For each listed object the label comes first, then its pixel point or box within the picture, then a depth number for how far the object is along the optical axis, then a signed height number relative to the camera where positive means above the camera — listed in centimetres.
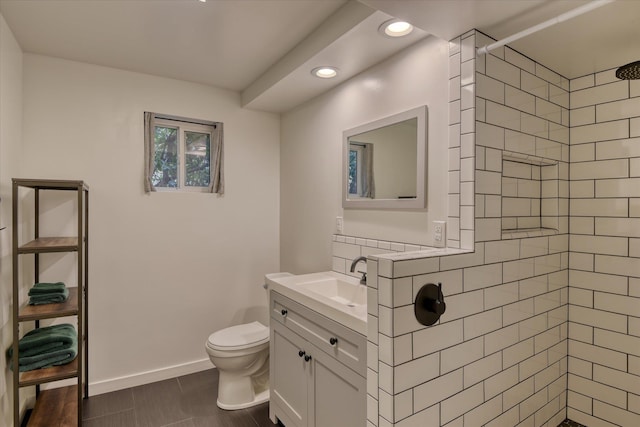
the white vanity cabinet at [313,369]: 152 -82
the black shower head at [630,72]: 131 +55
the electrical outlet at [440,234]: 174 -12
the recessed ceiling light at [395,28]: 167 +90
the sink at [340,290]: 213 -53
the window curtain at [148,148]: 274 +47
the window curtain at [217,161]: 301 +41
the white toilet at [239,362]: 234 -108
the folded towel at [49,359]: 196 -90
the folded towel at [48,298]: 208 -56
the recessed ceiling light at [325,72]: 222 +91
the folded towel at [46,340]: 198 -79
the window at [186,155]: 292 +46
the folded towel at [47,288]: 209 -51
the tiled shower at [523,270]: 133 -27
